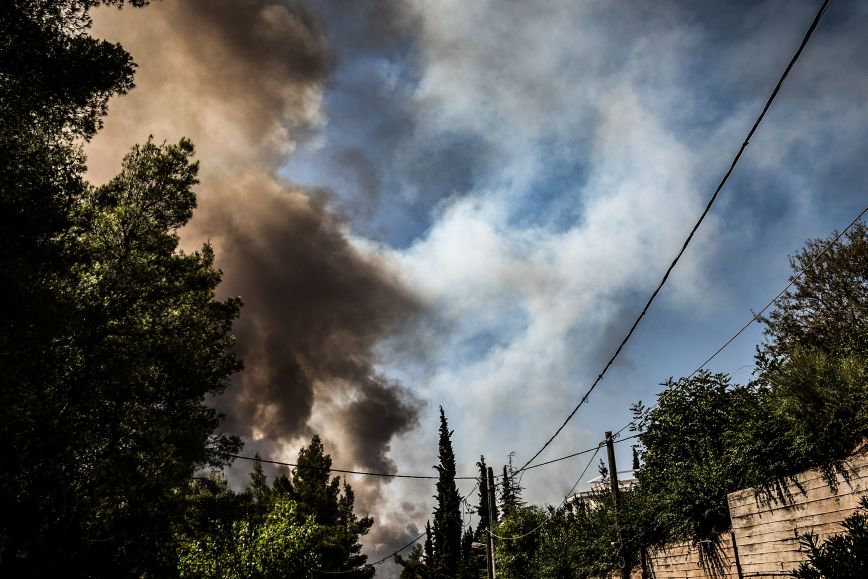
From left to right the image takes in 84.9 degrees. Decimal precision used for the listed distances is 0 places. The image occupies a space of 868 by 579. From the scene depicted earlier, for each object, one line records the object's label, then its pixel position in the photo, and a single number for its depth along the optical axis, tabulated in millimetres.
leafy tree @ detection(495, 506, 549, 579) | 26484
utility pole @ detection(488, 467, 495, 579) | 21547
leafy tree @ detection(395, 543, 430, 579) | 52103
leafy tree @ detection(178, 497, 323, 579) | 17922
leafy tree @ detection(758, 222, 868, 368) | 21578
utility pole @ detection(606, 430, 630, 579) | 14203
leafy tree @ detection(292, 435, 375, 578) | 39406
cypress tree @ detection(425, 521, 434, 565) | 53438
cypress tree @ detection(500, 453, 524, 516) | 43750
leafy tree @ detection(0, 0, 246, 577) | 9133
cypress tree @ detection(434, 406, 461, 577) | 47719
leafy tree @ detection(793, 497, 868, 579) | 4742
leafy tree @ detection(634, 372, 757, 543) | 11008
